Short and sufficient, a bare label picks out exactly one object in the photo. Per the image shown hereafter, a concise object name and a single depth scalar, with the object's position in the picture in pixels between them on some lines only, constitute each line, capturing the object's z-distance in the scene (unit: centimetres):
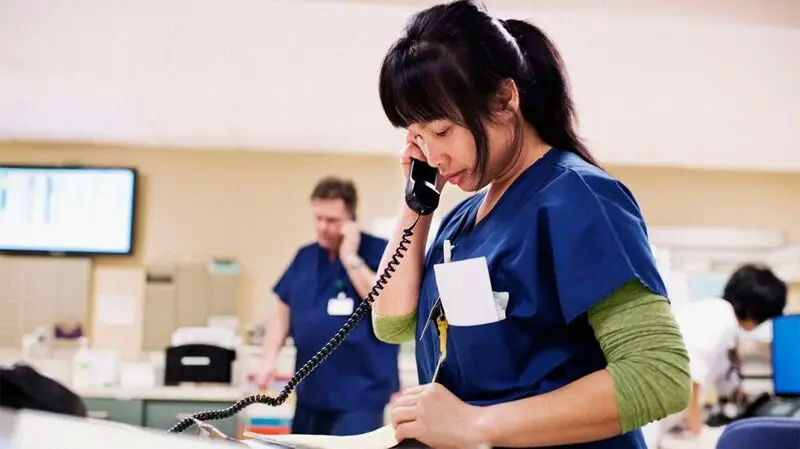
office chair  143
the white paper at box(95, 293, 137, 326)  523
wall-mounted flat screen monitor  525
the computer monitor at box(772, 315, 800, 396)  253
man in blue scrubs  272
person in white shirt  284
